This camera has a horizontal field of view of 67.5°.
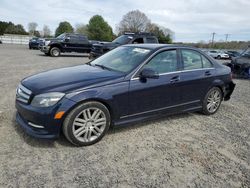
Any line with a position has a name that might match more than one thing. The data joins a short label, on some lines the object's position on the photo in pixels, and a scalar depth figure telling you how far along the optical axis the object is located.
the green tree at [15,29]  65.04
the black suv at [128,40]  10.23
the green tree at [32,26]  75.04
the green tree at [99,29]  49.12
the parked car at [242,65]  8.61
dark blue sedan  2.67
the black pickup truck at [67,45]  14.13
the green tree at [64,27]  59.90
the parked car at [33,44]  22.57
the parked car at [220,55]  27.43
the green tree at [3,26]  59.32
